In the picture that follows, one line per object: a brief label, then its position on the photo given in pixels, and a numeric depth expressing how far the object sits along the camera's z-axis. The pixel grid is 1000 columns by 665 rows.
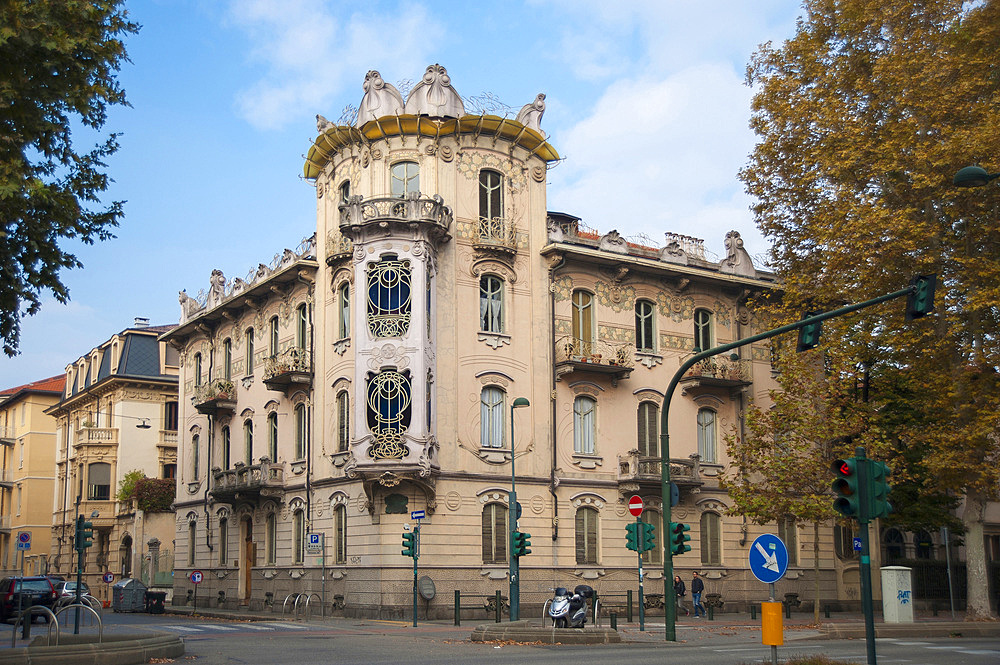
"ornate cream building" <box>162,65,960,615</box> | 33.12
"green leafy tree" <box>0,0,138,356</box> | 15.16
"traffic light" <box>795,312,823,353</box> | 18.59
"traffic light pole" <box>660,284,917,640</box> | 20.12
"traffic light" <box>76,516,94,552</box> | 26.75
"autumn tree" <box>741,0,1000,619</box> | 28.95
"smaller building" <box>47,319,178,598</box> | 58.25
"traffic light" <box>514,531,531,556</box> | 28.66
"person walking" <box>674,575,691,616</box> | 34.28
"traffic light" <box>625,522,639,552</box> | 24.61
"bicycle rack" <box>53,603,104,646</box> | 17.00
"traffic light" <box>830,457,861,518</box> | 11.86
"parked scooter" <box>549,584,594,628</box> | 24.00
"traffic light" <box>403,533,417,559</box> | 28.80
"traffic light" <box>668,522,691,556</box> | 22.06
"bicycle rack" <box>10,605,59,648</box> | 17.09
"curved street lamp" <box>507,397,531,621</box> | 28.59
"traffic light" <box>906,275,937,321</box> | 16.69
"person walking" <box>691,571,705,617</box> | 34.56
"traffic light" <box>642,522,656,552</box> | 24.73
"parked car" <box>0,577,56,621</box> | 31.92
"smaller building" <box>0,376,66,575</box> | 68.44
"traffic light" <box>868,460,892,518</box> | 11.82
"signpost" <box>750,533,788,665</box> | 13.40
